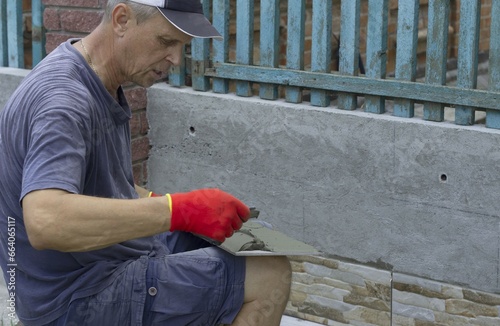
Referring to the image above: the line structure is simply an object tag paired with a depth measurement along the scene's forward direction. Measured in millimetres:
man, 2701
